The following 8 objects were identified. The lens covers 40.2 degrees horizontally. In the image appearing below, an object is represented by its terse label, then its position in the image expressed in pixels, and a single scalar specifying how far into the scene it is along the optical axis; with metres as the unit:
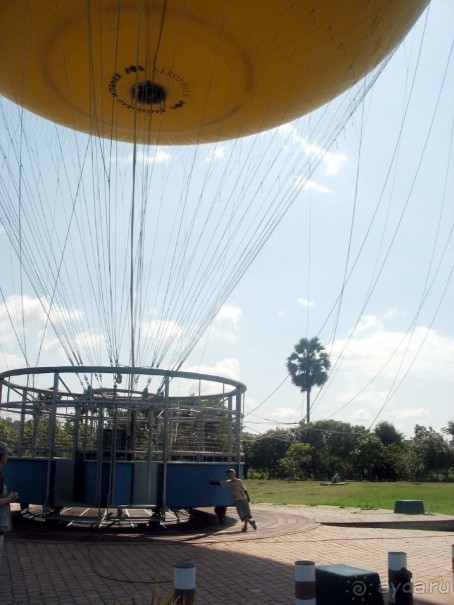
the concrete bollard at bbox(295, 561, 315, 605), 4.99
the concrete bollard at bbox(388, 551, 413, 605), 5.68
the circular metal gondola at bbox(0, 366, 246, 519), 12.09
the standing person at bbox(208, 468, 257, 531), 12.31
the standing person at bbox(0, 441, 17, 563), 6.56
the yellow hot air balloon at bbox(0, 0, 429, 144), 10.16
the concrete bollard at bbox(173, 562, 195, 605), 4.93
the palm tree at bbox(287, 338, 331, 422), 56.78
